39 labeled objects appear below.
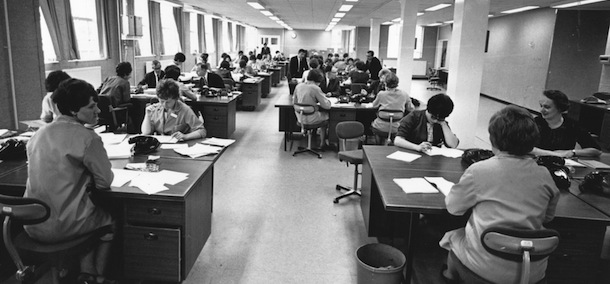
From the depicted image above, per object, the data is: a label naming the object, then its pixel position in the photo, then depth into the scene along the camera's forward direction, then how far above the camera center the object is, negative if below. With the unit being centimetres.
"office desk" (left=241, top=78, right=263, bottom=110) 1040 -90
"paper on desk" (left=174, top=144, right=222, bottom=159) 338 -76
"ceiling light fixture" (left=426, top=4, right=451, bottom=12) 1166 +152
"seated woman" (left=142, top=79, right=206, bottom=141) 406 -60
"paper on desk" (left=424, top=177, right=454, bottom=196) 270 -78
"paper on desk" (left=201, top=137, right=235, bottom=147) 372 -75
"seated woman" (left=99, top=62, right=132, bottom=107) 633 -51
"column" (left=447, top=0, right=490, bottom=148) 645 -1
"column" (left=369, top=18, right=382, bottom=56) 1709 +101
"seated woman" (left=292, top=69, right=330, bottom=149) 627 -54
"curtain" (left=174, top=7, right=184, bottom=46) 1463 +113
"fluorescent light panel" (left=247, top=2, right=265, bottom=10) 1196 +146
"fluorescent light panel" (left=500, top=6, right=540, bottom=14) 1159 +151
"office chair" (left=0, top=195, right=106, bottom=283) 224 -106
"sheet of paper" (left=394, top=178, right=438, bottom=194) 268 -78
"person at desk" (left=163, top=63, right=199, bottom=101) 632 -34
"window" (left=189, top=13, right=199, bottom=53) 1692 +82
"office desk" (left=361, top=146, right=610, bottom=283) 241 -86
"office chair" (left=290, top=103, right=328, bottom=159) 621 -89
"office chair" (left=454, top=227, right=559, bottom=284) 198 -81
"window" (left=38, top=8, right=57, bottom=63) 775 +8
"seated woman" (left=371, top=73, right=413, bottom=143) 604 -57
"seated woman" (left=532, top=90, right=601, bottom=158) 364 -57
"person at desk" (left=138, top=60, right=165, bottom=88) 818 -43
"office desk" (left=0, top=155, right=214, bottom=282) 261 -105
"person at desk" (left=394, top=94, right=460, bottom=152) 387 -63
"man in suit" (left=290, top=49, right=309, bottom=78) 1229 -24
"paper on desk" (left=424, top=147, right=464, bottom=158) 359 -75
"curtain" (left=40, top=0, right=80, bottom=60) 771 +42
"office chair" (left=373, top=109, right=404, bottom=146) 593 -76
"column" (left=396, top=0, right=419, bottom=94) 997 +44
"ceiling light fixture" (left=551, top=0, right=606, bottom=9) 949 +144
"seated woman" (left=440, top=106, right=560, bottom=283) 205 -60
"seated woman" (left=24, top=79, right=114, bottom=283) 235 -63
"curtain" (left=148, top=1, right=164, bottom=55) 1248 +80
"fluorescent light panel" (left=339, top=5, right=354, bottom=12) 1230 +149
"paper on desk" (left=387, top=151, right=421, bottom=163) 346 -77
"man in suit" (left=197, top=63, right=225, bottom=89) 859 -51
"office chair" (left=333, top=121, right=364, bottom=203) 449 -85
